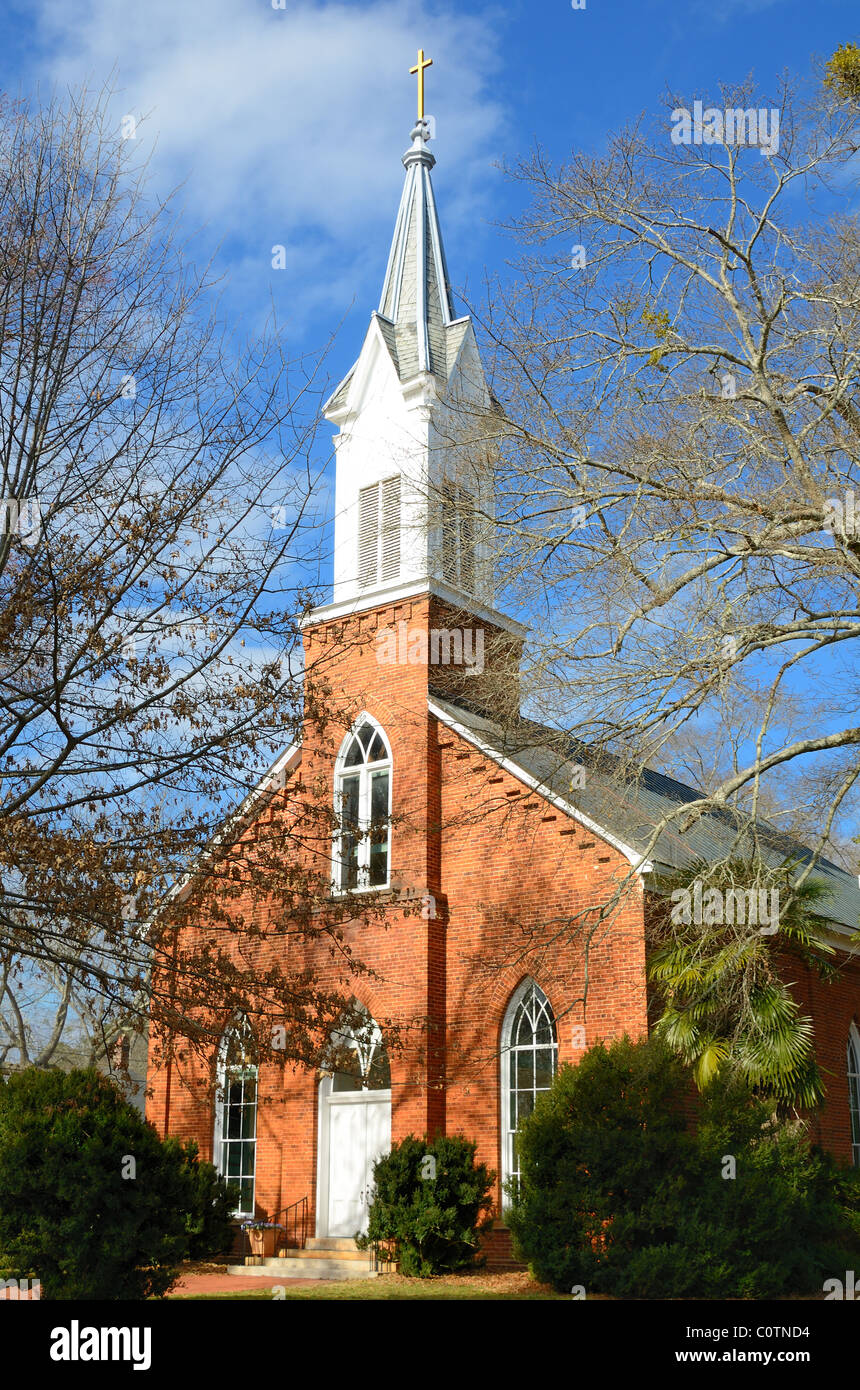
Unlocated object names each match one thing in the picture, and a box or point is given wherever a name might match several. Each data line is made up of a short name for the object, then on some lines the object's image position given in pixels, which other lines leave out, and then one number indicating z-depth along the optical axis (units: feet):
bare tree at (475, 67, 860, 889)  46.93
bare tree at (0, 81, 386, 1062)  38.14
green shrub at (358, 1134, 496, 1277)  58.03
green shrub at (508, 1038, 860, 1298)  49.19
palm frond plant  51.01
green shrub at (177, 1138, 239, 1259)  65.36
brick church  60.08
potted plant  66.80
